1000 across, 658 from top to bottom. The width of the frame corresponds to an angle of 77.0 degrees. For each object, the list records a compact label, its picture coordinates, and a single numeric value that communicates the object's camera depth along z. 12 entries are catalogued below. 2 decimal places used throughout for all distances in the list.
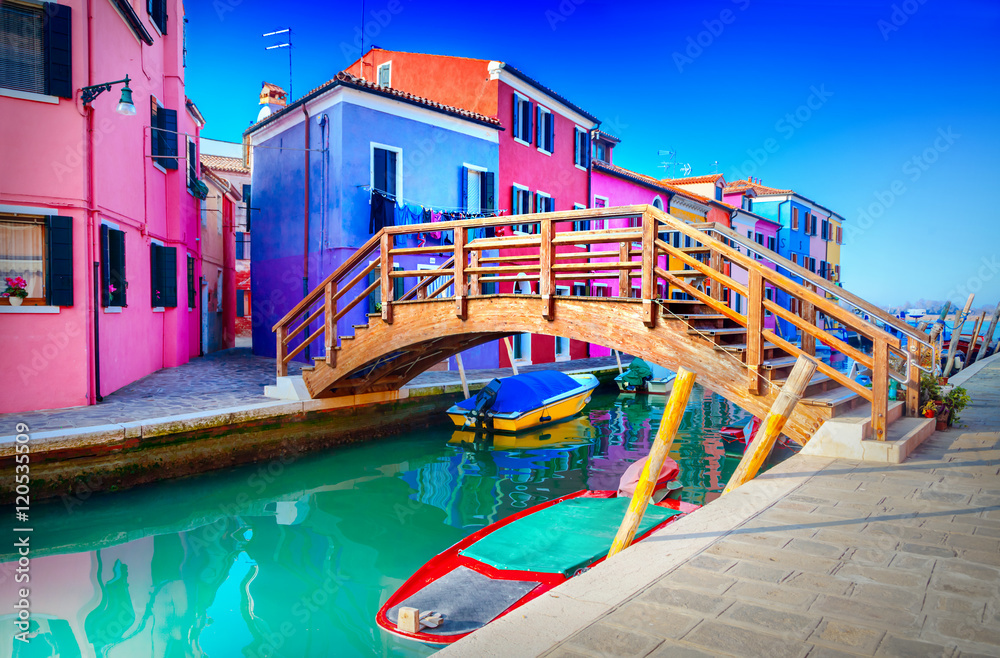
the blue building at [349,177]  14.69
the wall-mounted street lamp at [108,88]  8.99
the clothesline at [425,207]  15.27
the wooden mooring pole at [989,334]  19.02
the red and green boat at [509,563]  4.31
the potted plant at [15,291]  8.84
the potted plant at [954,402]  6.73
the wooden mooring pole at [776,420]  4.39
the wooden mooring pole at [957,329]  13.71
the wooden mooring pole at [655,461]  4.04
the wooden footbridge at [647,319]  5.53
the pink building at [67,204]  8.91
